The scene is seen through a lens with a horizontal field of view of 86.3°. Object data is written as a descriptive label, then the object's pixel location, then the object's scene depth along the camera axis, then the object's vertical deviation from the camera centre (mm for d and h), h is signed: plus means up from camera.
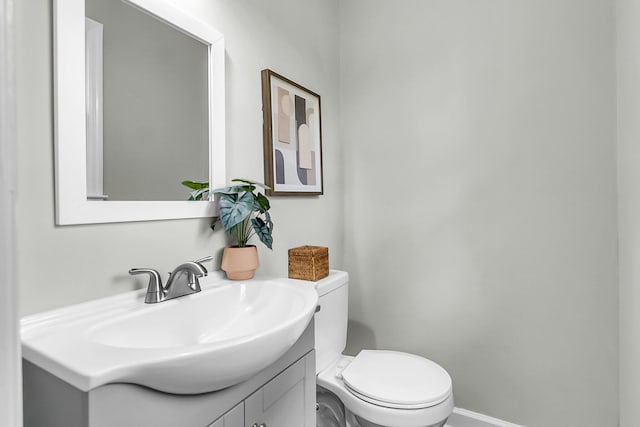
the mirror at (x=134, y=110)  784 +295
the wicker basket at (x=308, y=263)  1373 -204
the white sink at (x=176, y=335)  539 -240
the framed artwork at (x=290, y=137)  1399 +347
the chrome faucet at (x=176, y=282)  878 -181
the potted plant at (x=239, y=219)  1079 -14
